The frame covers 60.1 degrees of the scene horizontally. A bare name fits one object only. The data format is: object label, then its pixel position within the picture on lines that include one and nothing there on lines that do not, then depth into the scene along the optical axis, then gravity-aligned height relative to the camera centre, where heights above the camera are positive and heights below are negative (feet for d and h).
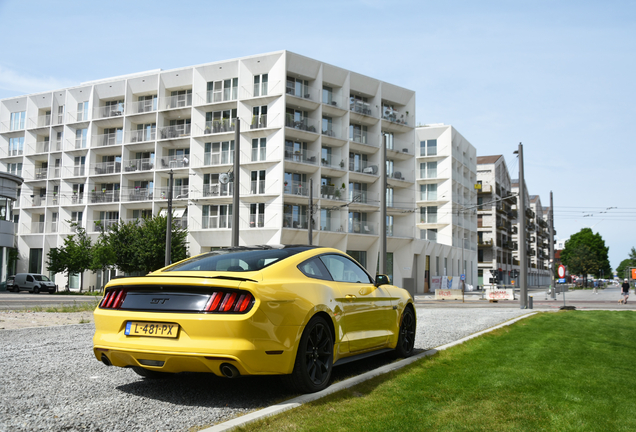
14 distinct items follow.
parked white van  143.95 -5.16
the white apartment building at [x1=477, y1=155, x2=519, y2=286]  283.18 +25.80
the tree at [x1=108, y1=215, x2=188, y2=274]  143.13 +5.43
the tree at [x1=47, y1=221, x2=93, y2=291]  145.48 +1.84
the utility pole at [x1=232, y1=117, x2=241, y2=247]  64.59 +8.67
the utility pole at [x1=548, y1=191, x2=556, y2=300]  142.35 +6.34
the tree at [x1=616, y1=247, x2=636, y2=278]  399.18 +9.91
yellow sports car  14.89 -1.50
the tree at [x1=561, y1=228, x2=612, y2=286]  333.83 +10.33
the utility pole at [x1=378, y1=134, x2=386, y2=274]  74.33 +7.85
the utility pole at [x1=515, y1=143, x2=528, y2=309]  78.74 +2.54
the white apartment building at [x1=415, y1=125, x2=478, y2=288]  217.77 +31.34
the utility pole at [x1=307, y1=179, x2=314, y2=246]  115.30 +13.67
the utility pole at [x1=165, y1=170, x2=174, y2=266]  107.55 +6.00
